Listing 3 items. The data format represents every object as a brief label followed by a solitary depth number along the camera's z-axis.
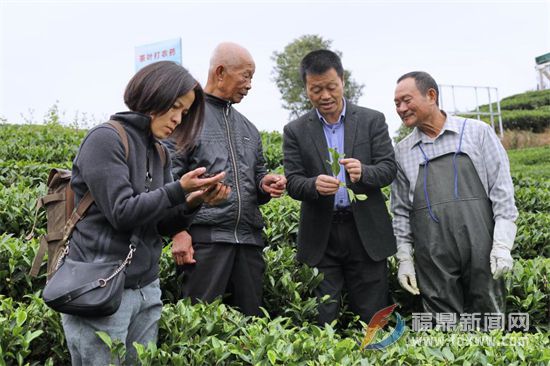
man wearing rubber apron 3.47
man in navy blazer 3.48
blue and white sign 12.62
